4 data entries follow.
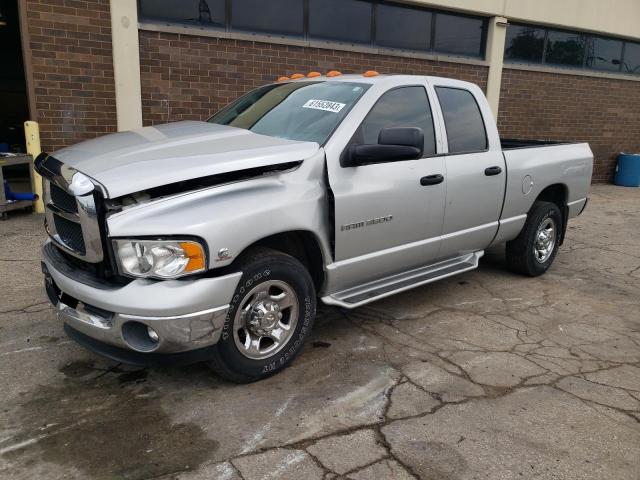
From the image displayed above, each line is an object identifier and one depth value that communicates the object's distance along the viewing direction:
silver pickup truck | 2.96
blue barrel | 14.57
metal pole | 7.61
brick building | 7.82
